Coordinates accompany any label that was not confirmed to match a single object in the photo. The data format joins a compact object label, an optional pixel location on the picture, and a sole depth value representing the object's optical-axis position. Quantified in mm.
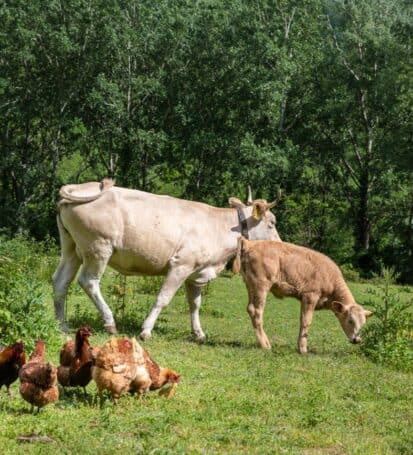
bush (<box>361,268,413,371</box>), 13359
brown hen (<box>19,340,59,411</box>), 8484
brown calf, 14367
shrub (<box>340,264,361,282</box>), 34291
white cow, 14469
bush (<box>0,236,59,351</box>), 11336
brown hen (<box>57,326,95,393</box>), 9312
